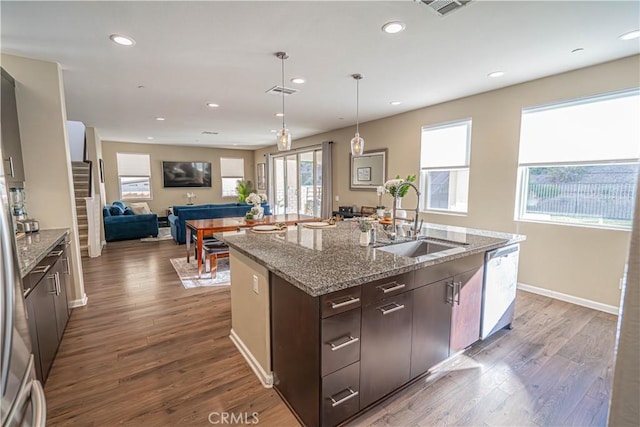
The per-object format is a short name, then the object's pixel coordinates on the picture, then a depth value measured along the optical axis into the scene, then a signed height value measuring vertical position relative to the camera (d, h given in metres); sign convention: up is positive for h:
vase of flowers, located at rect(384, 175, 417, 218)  2.59 -0.03
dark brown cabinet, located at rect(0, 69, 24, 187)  2.52 +0.45
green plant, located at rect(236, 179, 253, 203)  9.93 -0.20
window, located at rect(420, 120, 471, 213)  4.39 +0.29
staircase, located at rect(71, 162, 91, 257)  5.41 -0.19
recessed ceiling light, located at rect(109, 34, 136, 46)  2.42 +1.21
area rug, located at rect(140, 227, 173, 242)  6.79 -1.27
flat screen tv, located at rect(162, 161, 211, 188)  9.18 +0.33
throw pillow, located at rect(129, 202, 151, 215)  7.88 -0.65
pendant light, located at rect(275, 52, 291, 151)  3.10 +0.47
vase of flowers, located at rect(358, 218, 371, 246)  2.14 -0.35
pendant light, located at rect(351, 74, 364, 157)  3.41 +0.47
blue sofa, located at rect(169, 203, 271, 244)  6.00 -0.61
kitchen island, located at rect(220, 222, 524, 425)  1.50 -0.78
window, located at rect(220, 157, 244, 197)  10.23 +0.36
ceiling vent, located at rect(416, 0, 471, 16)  2.00 +1.24
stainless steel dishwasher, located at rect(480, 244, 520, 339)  2.35 -0.87
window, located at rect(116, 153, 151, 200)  8.62 +0.26
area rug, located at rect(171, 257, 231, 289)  3.95 -1.32
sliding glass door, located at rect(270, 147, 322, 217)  7.64 +0.07
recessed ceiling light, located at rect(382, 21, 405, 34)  2.29 +1.25
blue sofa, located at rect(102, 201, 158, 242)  6.53 -0.91
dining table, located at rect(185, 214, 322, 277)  4.06 -0.59
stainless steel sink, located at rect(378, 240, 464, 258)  2.22 -0.50
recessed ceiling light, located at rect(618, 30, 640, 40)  2.41 +1.24
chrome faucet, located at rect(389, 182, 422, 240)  2.40 -0.37
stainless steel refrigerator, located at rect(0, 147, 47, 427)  0.81 -0.48
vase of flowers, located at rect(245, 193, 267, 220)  4.38 -0.28
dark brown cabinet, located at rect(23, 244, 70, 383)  1.83 -0.90
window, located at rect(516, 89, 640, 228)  2.97 +0.27
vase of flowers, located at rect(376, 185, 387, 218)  4.09 -0.37
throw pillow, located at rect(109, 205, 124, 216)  6.81 -0.61
